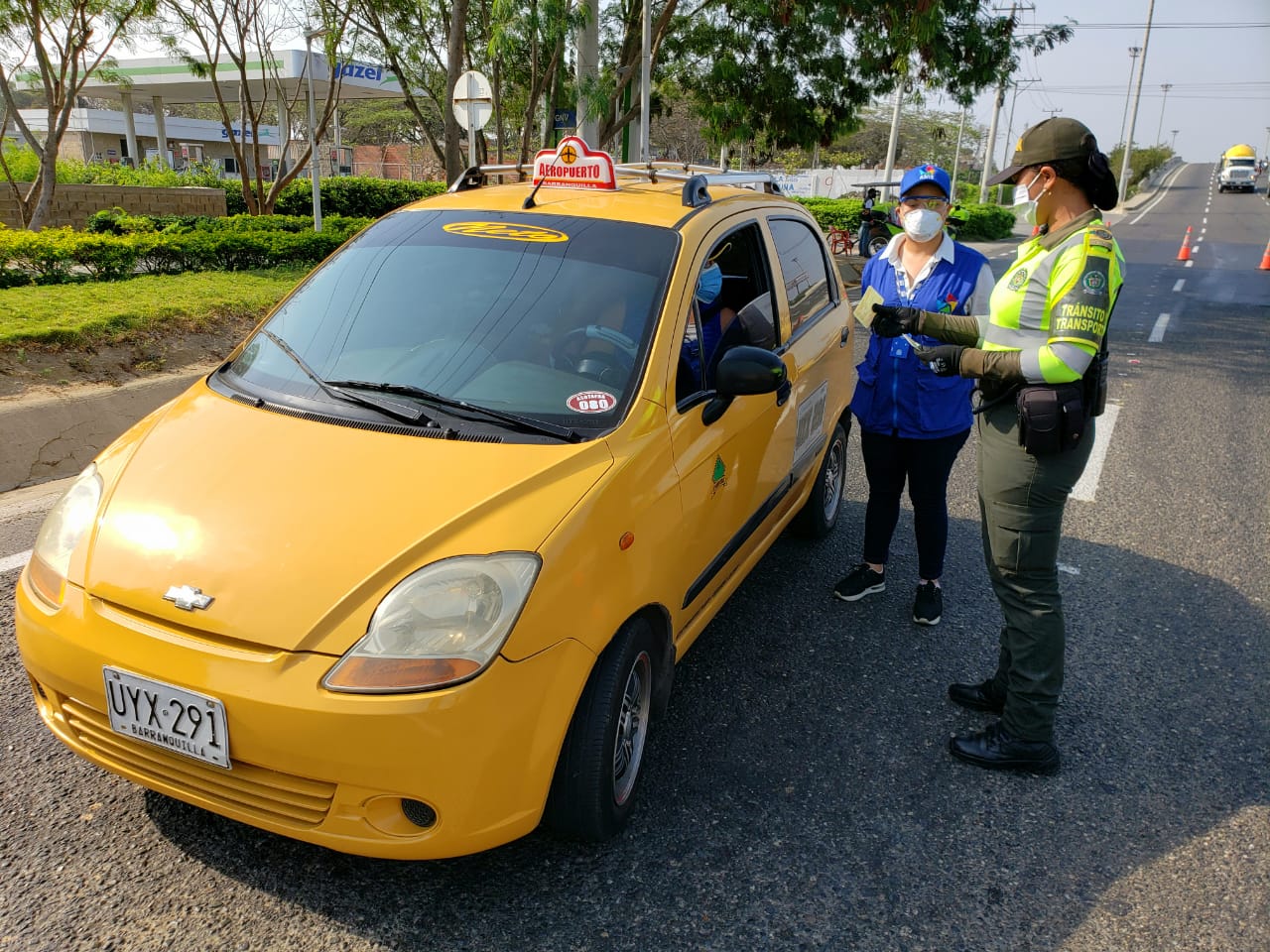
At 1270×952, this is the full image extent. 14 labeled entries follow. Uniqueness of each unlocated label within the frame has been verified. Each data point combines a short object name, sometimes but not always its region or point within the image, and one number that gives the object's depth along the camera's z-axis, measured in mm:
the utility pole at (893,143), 27506
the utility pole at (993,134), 33272
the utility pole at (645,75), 11969
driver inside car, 3061
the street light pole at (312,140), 14809
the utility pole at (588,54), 10875
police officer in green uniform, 2713
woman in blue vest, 3709
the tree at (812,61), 12852
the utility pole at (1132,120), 57812
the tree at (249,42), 14453
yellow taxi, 2057
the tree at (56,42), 11727
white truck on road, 64250
